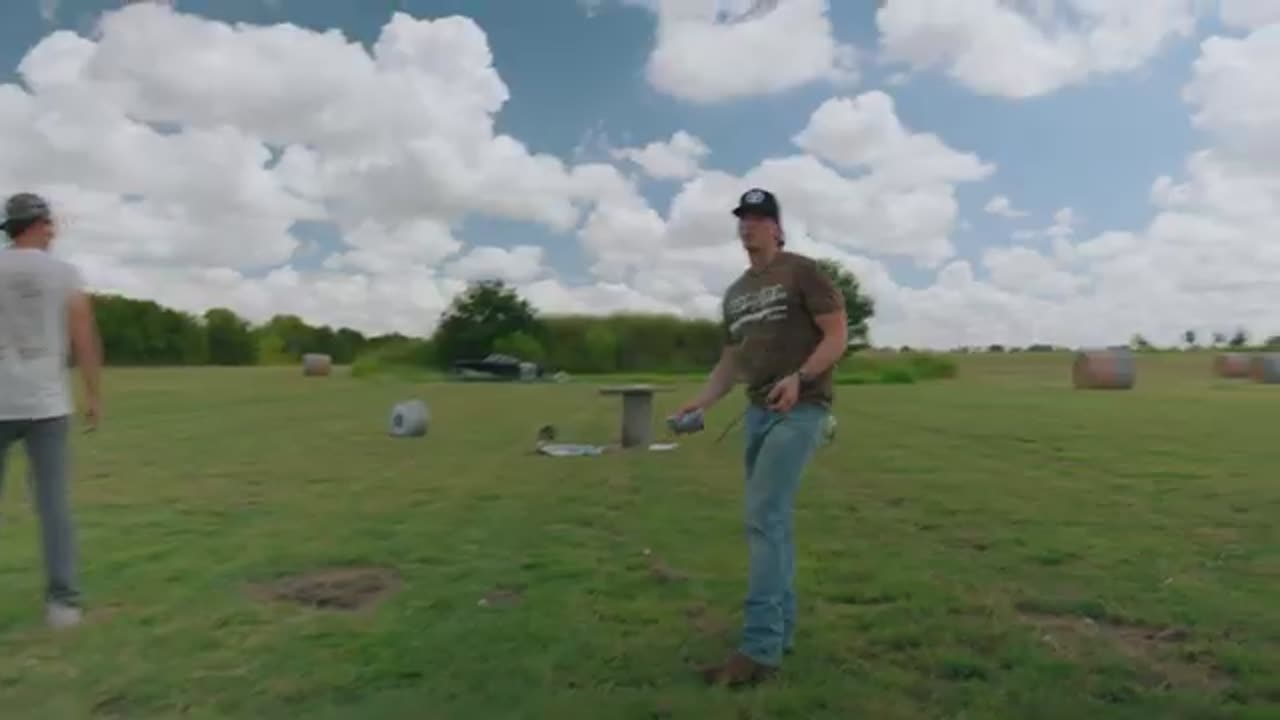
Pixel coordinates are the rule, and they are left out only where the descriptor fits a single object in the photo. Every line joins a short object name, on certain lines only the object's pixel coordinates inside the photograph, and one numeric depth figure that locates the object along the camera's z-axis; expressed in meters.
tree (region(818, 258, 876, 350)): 43.91
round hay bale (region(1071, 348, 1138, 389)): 31.25
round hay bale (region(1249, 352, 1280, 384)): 33.22
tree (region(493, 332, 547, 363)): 49.38
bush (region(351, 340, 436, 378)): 48.19
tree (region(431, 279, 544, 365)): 53.59
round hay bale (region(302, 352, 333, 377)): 46.31
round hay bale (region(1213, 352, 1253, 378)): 36.19
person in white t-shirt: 4.55
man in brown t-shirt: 3.94
